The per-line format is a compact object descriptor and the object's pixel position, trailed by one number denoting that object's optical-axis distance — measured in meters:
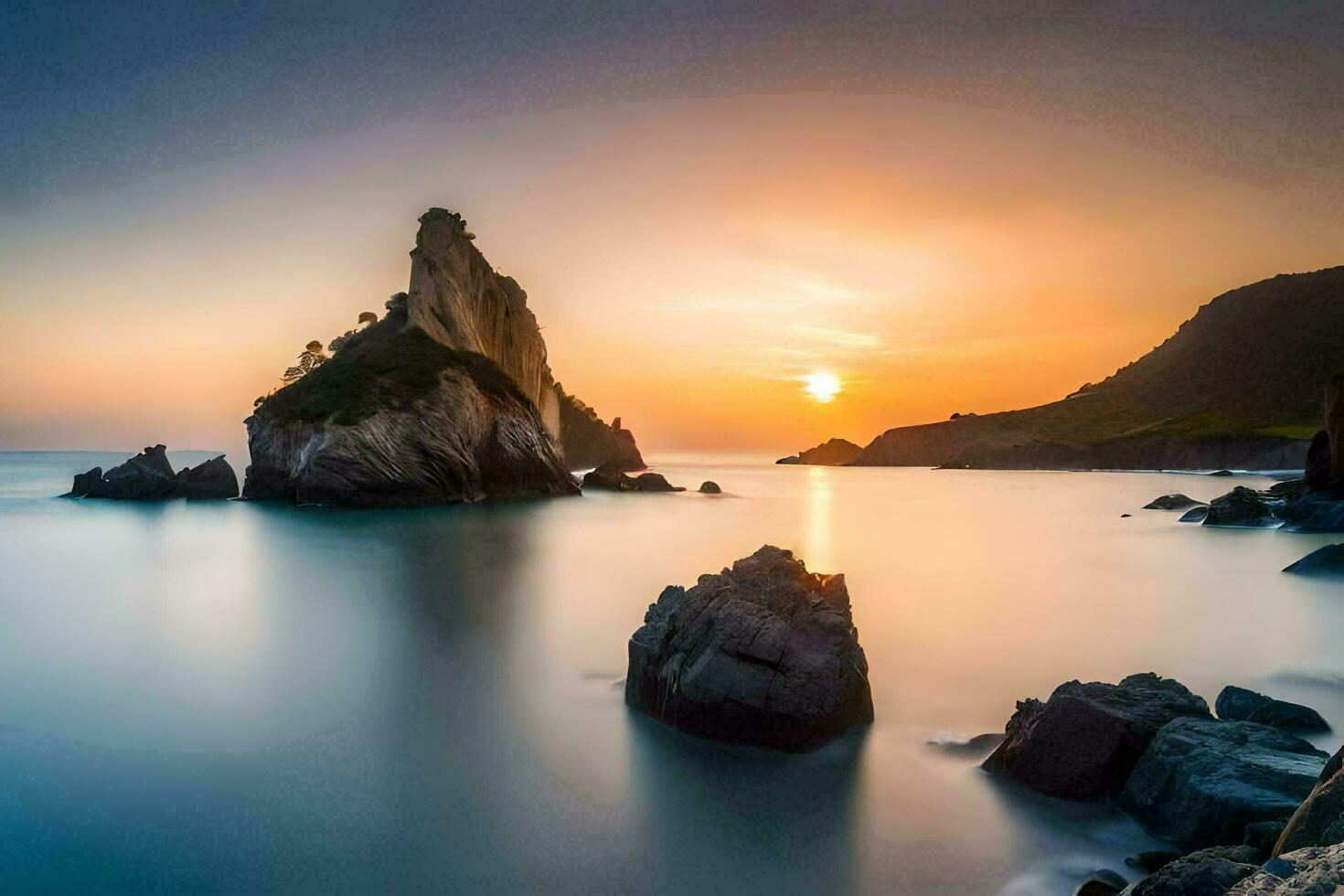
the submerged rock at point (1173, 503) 46.53
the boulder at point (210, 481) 53.00
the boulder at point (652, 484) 67.03
